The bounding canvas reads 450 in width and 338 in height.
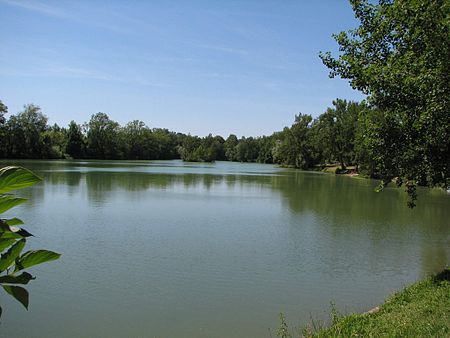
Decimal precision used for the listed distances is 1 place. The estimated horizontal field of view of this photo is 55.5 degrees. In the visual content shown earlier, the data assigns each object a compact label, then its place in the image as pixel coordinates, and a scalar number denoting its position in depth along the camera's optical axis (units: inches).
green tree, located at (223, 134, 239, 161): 6392.7
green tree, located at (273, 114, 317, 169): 3565.5
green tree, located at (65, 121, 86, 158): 4128.9
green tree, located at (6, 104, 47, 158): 3550.7
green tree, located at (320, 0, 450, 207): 349.1
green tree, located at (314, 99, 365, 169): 2960.1
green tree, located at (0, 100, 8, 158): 3454.7
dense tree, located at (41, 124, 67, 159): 3764.8
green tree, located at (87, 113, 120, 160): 4475.9
